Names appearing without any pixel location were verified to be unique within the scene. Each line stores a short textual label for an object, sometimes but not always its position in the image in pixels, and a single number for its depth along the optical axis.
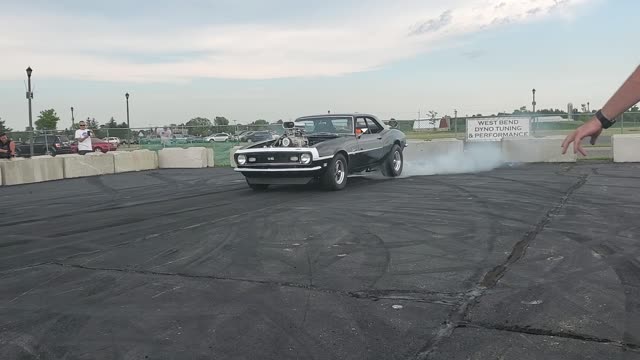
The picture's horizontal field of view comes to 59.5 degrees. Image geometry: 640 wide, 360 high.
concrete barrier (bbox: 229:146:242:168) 20.02
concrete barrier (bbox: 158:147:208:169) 19.91
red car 27.10
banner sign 17.52
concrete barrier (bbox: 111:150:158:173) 18.43
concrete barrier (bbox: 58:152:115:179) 16.94
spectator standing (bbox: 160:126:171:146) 23.37
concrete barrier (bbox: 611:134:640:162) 15.50
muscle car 10.56
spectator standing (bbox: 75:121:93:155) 17.62
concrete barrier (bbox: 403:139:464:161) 17.14
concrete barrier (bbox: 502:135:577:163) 16.48
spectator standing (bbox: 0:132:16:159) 15.34
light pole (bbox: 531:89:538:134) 18.15
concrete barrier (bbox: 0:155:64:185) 15.09
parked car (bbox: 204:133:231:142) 22.51
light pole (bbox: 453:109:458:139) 19.61
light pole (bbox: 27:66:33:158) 28.59
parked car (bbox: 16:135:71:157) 25.23
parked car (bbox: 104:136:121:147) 26.58
